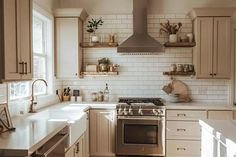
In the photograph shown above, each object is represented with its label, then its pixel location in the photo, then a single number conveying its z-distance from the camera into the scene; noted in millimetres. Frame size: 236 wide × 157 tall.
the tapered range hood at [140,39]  4625
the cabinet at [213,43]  4711
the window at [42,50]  4434
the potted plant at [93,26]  5059
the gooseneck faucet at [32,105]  3795
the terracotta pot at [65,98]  5180
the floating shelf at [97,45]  5027
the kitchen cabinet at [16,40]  2338
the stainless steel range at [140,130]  4504
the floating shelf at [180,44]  4877
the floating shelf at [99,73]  5047
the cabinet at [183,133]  4508
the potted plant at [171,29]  4965
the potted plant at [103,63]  5074
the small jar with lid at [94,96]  5195
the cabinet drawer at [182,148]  4555
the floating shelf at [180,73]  4938
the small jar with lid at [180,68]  5025
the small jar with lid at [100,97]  5168
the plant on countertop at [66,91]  5227
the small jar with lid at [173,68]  5061
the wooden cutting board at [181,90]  5081
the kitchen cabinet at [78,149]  3059
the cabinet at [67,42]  4852
